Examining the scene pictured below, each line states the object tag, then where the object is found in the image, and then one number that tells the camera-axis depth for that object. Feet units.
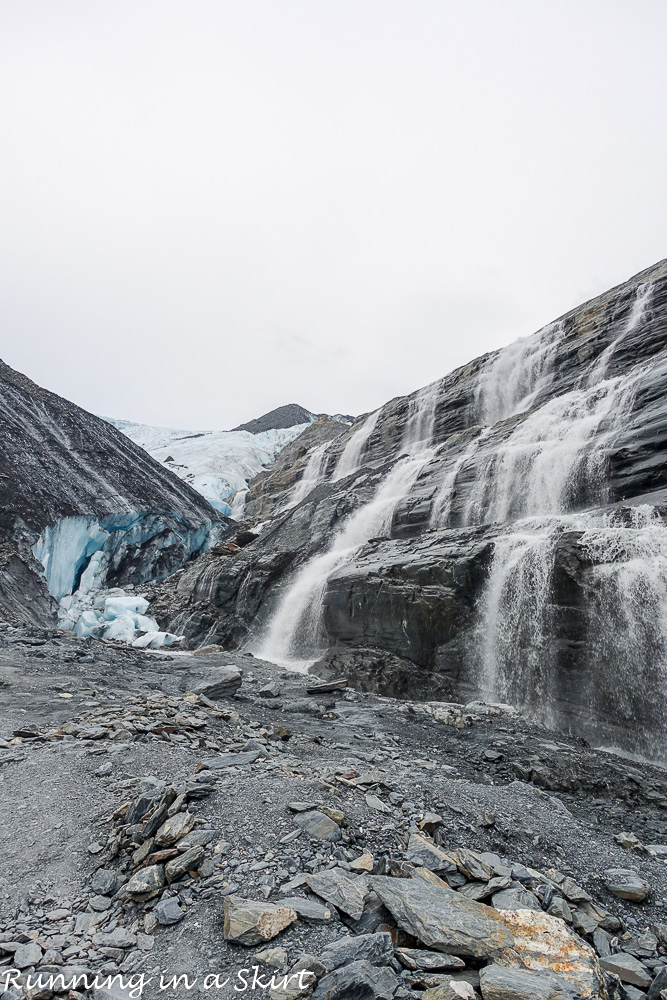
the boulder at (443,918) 9.07
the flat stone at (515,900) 10.92
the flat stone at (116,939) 9.09
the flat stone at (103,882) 10.74
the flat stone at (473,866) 12.07
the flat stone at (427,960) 8.41
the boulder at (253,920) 9.01
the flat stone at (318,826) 12.77
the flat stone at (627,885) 13.09
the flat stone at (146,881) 10.46
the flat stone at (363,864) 11.63
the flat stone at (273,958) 8.53
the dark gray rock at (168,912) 9.58
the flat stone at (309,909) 9.59
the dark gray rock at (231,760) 17.56
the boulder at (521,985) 7.84
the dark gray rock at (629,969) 9.55
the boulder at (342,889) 10.05
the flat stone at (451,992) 7.78
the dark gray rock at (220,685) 32.71
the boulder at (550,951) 8.66
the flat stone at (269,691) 34.37
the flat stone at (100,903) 10.14
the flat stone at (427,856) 12.22
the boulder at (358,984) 7.75
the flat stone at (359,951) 8.48
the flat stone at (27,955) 8.46
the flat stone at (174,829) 11.99
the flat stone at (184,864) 10.80
